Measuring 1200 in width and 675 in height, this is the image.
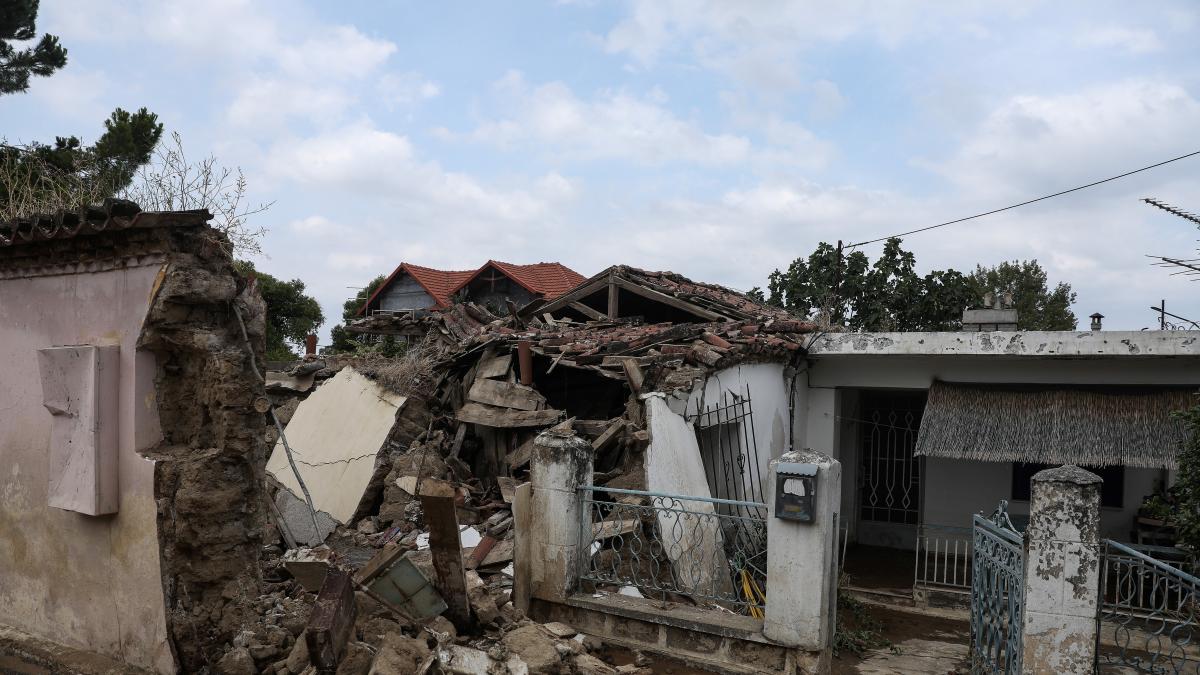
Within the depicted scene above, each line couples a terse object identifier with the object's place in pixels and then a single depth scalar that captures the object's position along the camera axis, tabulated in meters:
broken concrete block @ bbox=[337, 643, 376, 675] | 4.88
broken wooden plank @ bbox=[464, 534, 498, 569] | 7.55
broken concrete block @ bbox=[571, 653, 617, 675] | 5.77
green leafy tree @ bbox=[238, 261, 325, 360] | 27.59
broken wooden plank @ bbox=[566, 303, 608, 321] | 13.74
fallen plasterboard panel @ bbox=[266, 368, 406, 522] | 9.84
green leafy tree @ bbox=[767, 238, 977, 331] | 18.86
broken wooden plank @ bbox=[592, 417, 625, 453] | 8.59
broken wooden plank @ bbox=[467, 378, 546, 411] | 9.62
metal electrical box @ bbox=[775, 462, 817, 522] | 5.77
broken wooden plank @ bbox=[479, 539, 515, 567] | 7.63
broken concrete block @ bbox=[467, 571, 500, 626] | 6.06
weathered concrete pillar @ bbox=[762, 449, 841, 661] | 5.80
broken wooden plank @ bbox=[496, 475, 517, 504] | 8.84
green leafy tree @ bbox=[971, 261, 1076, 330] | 33.47
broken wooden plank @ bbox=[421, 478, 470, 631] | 5.78
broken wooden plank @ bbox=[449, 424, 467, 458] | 9.85
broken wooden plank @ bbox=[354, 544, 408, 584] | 5.65
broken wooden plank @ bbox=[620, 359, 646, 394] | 8.84
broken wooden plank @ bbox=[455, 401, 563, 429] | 9.40
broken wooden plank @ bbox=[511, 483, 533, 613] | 6.90
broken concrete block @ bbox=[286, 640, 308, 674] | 4.93
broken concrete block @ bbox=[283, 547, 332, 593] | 6.39
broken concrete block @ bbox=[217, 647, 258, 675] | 5.01
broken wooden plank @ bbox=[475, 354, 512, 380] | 10.06
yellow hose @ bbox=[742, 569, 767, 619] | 8.30
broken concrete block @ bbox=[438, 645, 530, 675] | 5.21
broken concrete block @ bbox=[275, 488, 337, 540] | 9.08
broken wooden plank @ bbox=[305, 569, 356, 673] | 4.76
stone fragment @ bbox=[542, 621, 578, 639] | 6.27
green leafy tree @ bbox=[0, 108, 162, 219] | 7.95
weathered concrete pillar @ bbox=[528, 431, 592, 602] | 6.95
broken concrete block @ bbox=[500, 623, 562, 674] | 5.55
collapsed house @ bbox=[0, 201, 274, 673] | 5.13
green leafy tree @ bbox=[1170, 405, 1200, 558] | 7.95
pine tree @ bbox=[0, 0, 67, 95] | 14.88
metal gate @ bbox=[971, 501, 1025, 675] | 5.33
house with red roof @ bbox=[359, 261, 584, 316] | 30.38
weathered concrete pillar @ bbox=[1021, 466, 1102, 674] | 4.95
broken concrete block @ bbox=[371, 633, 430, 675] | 4.81
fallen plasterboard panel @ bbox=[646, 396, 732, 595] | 8.01
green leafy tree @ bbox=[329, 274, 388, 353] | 36.44
